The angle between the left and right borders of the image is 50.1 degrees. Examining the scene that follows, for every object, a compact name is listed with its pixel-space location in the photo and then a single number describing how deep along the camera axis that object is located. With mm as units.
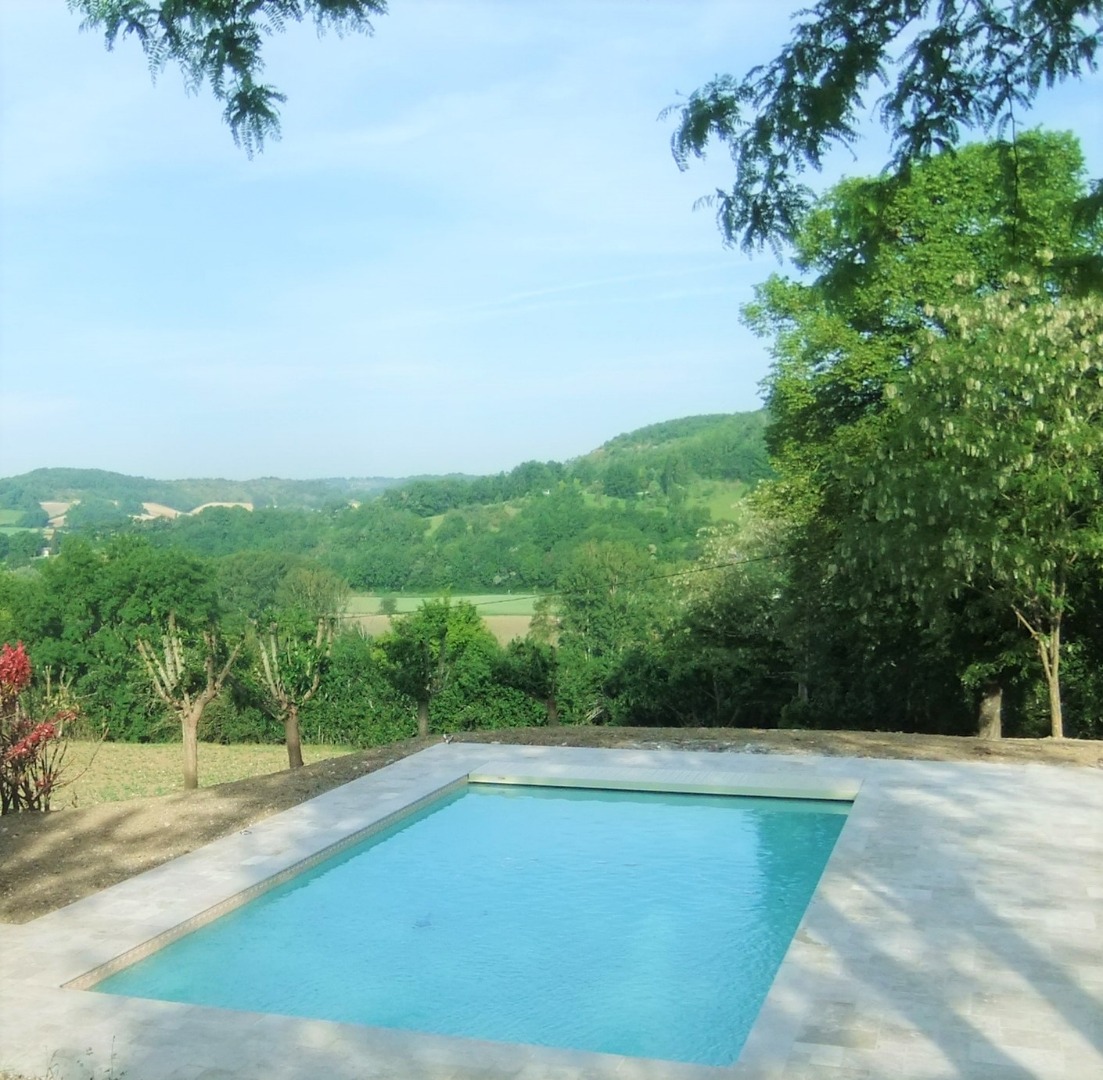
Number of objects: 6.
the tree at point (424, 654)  14820
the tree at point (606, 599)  42875
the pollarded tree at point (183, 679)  11961
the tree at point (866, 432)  15070
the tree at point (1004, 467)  12266
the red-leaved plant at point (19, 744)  9242
